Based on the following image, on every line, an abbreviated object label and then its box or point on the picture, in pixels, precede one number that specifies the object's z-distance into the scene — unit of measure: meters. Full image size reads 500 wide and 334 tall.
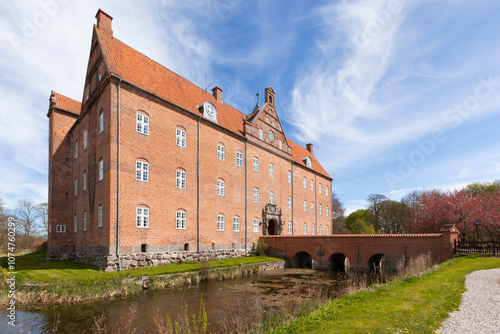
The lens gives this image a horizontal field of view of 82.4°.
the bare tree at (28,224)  39.69
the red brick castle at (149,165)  16.59
